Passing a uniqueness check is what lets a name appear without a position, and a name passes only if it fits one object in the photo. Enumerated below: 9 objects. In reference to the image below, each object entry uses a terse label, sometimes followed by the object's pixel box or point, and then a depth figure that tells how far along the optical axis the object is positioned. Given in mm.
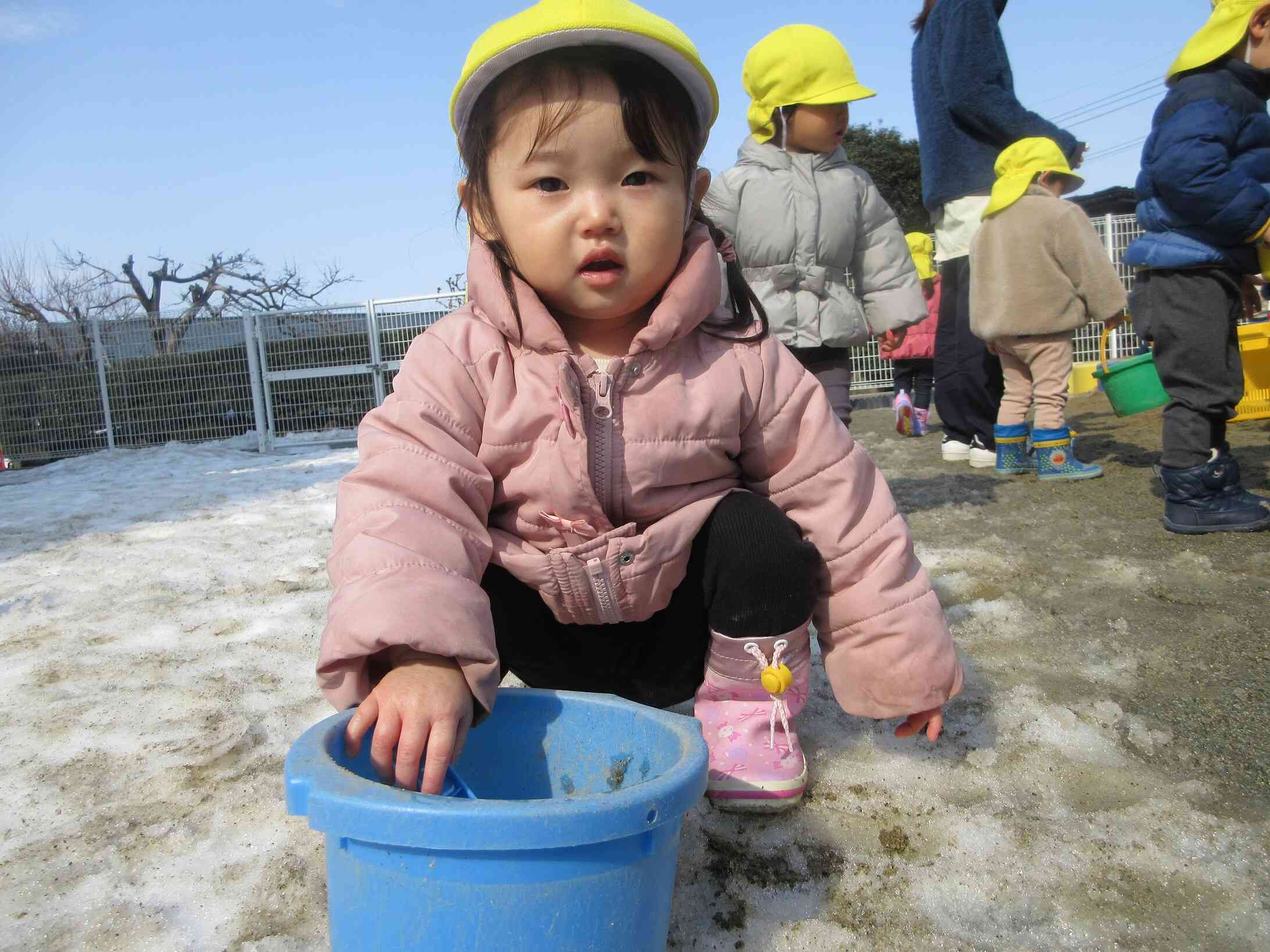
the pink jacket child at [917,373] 5609
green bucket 3943
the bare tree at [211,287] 20094
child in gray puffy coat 2477
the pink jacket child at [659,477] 1275
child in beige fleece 3480
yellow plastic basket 4148
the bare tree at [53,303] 17609
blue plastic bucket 731
